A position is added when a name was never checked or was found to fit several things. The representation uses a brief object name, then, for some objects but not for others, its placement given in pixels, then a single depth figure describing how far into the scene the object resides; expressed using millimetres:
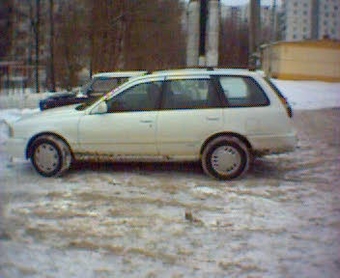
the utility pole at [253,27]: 20734
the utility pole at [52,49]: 21469
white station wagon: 7359
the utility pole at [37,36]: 19208
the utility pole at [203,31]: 9930
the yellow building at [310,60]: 30609
